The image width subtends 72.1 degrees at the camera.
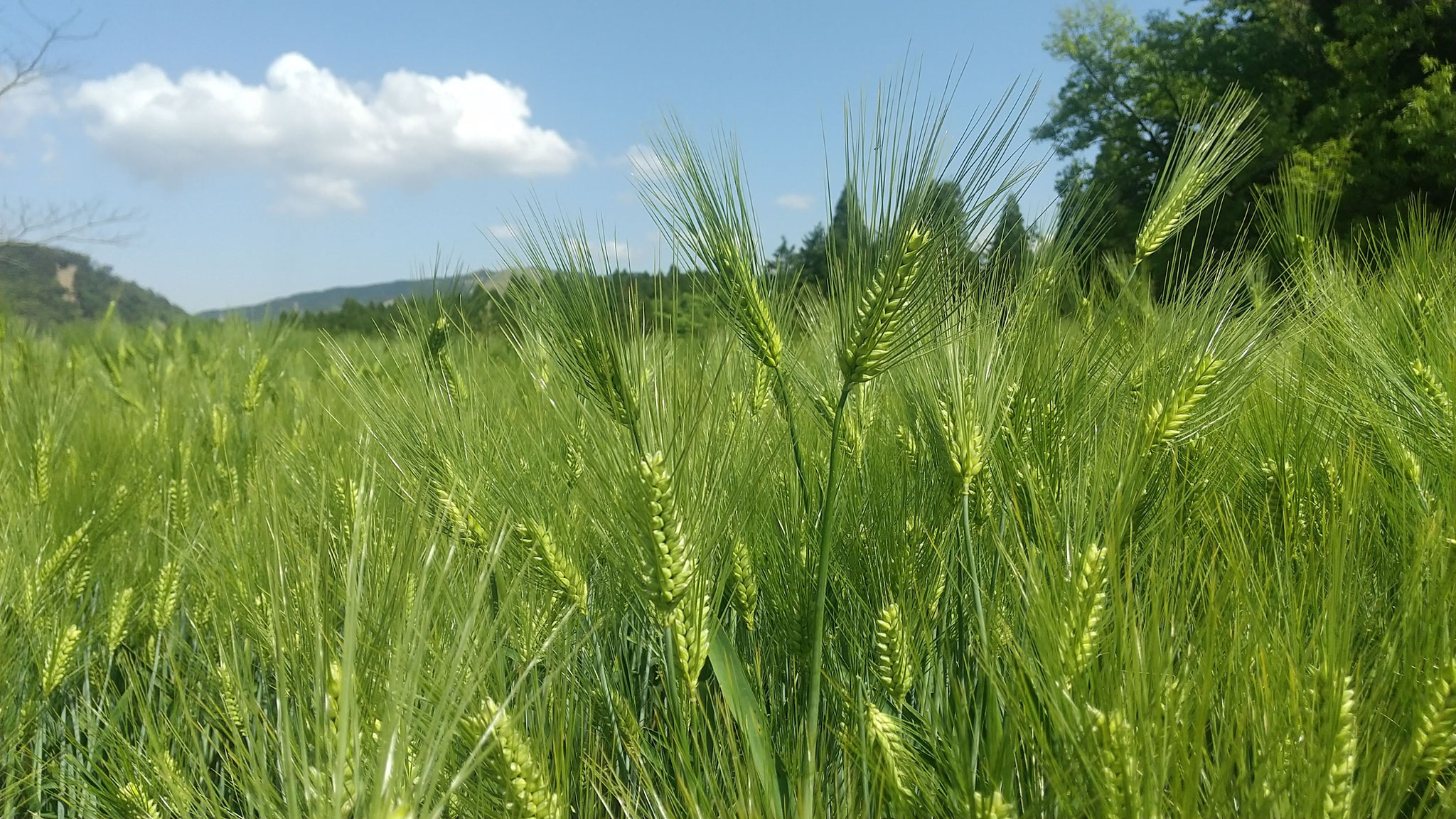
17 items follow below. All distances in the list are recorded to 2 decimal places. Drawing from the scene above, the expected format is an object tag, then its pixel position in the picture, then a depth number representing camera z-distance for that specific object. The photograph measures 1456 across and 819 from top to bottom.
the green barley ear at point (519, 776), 0.33
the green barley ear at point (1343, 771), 0.30
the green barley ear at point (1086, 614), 0.32
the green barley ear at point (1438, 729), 0.32
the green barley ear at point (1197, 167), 0.61
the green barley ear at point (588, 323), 0.38
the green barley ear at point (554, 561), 0.43
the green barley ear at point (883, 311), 0.37
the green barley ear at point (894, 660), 0.39
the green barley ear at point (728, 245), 0.39
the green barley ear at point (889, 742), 0.35
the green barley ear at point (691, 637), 0.38
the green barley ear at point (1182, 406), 0.45
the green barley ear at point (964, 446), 0.43
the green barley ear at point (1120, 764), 0.29
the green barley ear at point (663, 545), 0.36
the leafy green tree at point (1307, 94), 10.16
